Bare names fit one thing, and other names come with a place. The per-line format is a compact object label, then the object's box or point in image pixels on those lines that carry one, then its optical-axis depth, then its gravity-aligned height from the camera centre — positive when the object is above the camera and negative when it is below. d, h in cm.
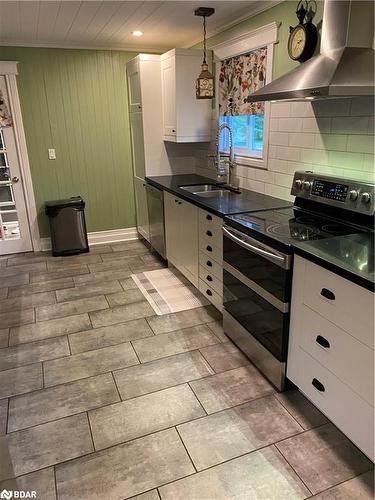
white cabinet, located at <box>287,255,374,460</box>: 153 -99
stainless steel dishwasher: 391 -92
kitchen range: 197 -65
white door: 430 -76
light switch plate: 445 -23
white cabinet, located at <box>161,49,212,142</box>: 369 +30
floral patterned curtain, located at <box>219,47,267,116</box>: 303 +41
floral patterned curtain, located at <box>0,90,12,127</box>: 414 +23
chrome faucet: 344 -28
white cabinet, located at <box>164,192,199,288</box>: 318 -93
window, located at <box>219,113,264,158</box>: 328 -5
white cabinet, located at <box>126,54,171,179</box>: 400 +20
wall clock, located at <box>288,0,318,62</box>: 233 +57
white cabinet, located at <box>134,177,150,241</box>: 452 -92
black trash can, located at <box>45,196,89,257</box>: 438 -106
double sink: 351 -56
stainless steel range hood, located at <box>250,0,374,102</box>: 174 +32
